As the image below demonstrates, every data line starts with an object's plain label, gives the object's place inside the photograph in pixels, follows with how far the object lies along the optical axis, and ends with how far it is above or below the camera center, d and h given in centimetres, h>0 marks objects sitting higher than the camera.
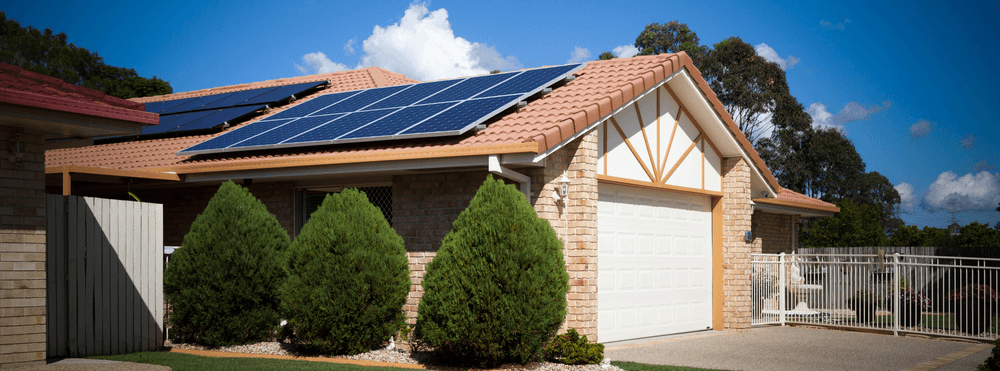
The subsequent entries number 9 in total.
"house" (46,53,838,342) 1043 +42
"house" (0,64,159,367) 742 +19
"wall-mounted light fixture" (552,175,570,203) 1035 +24
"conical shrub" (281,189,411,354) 956 -87
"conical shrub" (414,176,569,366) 876 -86
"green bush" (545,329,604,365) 930 -166
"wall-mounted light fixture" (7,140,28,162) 753 +55
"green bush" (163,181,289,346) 1046 -88
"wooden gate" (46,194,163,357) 912 -81
